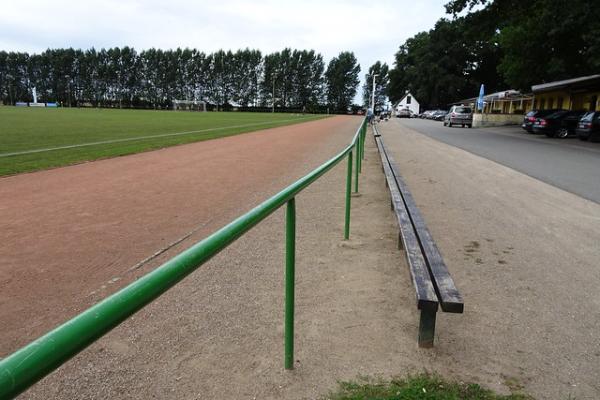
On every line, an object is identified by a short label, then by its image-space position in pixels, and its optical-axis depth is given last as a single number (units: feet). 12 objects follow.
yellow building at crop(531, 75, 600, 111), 84.39
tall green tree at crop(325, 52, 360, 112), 382.42
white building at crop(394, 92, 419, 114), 311.27
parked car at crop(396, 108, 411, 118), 225.99
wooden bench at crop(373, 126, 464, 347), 9.32
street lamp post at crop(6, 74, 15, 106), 395.34
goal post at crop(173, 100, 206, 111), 336.00
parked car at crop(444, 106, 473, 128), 118.61
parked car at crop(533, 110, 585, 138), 81.97
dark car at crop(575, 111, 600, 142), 70.60
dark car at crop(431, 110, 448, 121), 187.75
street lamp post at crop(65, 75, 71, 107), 386.11
